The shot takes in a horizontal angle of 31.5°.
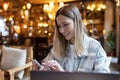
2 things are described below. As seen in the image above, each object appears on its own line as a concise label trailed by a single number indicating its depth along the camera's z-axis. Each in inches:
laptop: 27.9
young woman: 43.8
